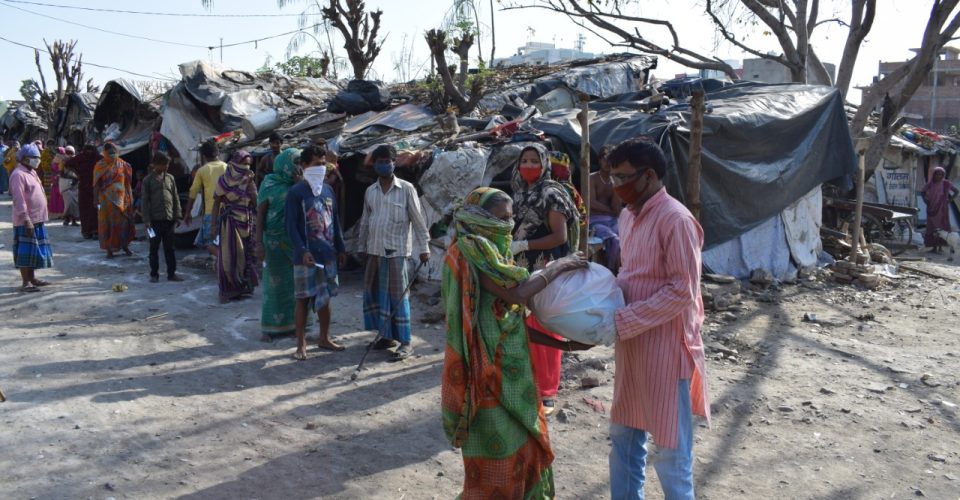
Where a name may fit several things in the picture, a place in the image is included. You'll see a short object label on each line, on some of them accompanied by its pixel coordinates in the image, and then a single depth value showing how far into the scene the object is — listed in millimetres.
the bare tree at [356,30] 18594
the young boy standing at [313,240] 5695
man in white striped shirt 5918
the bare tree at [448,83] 11148
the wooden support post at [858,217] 9281
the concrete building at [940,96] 41219
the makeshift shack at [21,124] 26609
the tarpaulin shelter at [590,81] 12539
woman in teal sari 6066
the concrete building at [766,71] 20594
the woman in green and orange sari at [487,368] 3000
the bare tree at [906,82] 11547
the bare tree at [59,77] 26391
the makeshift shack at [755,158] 8797
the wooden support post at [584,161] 5820
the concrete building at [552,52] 40812
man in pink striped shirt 2686
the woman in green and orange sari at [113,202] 10312
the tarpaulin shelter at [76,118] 19467
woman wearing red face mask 4703
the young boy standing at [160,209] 8828
